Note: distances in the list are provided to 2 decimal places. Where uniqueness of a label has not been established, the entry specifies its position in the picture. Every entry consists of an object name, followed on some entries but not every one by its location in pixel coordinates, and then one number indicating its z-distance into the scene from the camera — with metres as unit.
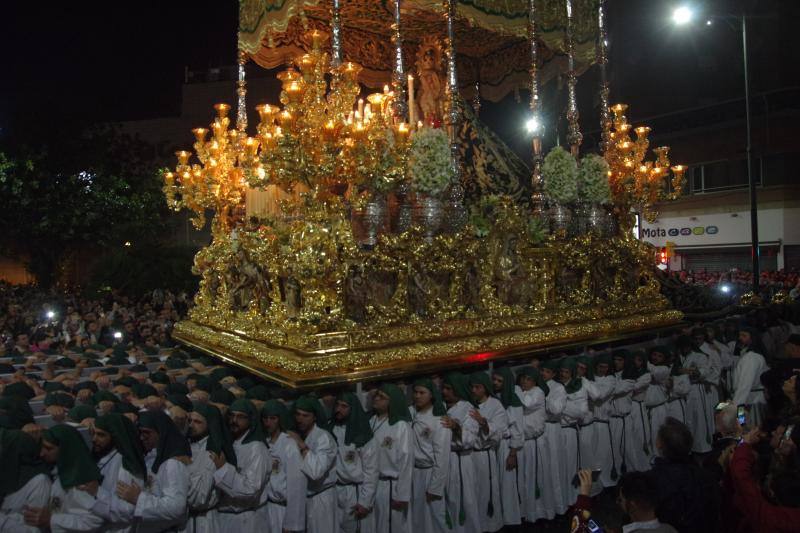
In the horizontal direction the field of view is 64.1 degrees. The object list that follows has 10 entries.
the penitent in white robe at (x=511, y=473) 6.60
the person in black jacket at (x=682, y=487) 3.68
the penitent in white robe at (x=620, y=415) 7.78
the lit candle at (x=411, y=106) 10.13
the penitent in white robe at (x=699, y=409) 9.09
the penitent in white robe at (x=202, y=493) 4.59
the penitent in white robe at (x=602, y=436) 7.36
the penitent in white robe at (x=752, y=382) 8.46
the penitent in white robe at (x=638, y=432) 7.96
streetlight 13.53
